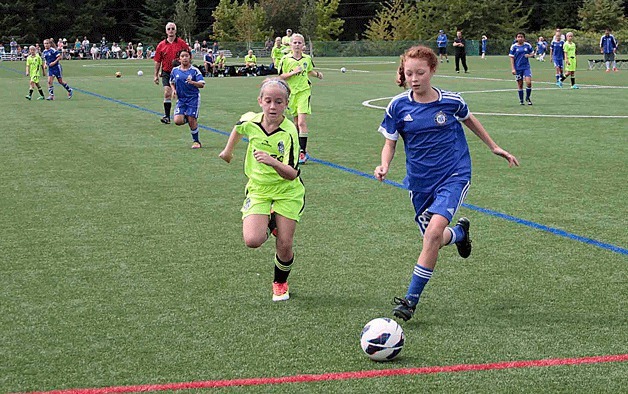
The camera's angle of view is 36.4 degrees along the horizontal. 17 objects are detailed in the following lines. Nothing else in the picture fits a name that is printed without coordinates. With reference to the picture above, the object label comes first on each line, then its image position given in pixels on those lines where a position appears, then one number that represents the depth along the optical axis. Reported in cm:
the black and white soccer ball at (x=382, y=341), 557
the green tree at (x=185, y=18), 9525
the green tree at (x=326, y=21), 9381
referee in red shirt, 2155
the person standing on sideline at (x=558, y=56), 3416
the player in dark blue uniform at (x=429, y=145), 661
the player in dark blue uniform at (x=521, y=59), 2588
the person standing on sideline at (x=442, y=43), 6003
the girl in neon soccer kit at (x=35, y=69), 3080
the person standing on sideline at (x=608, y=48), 4519
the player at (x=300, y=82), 1455
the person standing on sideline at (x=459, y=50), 4538
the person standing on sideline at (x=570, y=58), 3303
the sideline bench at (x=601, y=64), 4992
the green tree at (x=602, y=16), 8900
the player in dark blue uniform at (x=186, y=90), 1717
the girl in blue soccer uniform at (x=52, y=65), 3075
